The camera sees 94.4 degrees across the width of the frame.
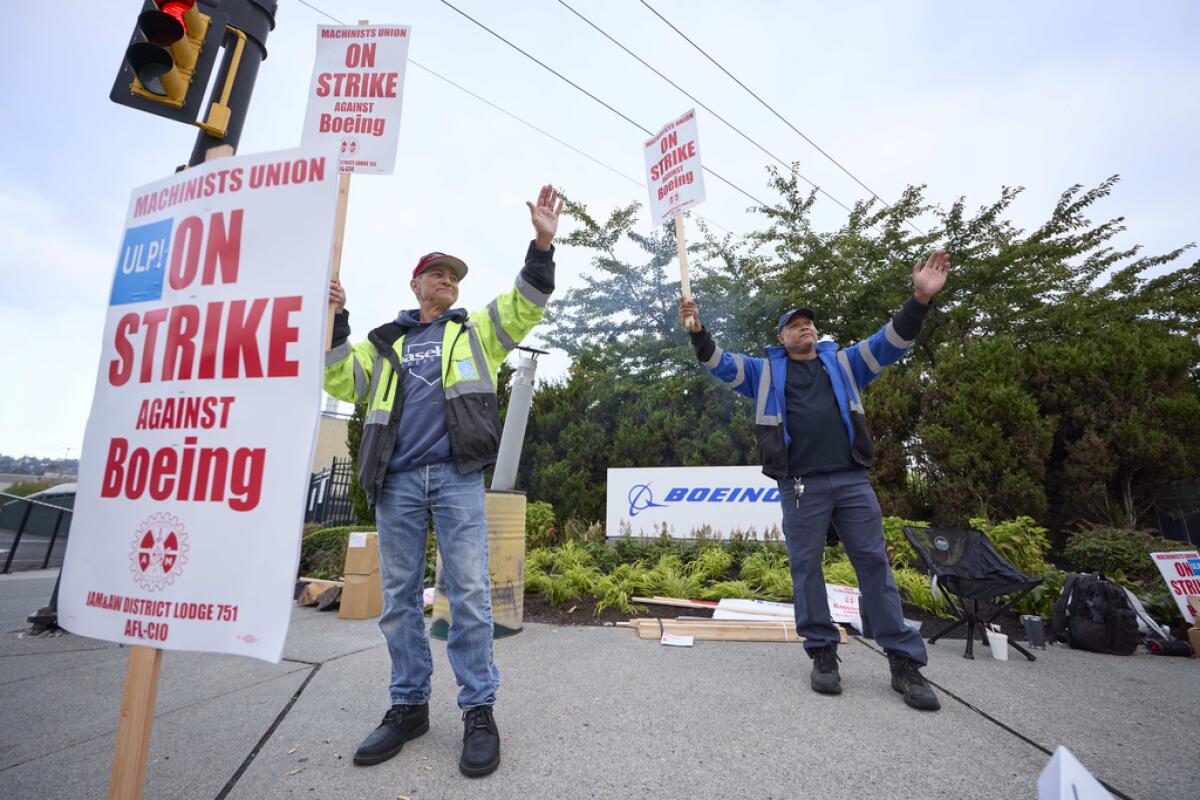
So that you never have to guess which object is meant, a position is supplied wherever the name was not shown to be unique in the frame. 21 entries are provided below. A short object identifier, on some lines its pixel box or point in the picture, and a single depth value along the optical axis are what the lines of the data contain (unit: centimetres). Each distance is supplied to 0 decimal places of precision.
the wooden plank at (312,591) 541
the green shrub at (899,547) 580
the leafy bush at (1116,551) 518
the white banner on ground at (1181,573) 420
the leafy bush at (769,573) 523
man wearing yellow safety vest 219
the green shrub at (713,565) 599
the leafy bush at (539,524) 775
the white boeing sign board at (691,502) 712
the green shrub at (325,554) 650
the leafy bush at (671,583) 532
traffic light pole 226
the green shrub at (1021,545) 524
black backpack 384
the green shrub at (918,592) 473
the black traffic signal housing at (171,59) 231
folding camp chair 363
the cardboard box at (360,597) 480
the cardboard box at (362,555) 485
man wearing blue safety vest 291
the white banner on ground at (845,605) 430
